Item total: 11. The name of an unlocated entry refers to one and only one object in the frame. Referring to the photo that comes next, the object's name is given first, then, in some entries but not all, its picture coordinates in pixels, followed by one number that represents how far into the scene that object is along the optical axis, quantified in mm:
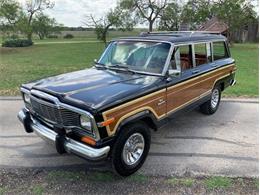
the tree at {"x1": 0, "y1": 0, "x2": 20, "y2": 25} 29891
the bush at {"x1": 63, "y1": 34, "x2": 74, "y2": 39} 61691
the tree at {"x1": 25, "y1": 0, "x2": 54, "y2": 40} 41316
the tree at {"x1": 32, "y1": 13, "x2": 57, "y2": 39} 48156
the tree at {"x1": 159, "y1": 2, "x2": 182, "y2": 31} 39938
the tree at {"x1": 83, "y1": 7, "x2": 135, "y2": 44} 41031
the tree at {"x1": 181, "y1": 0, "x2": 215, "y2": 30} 33125
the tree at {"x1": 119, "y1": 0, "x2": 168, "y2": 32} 41094
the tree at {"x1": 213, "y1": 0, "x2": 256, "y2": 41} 29125
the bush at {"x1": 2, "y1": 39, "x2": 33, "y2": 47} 32281
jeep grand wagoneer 3605
